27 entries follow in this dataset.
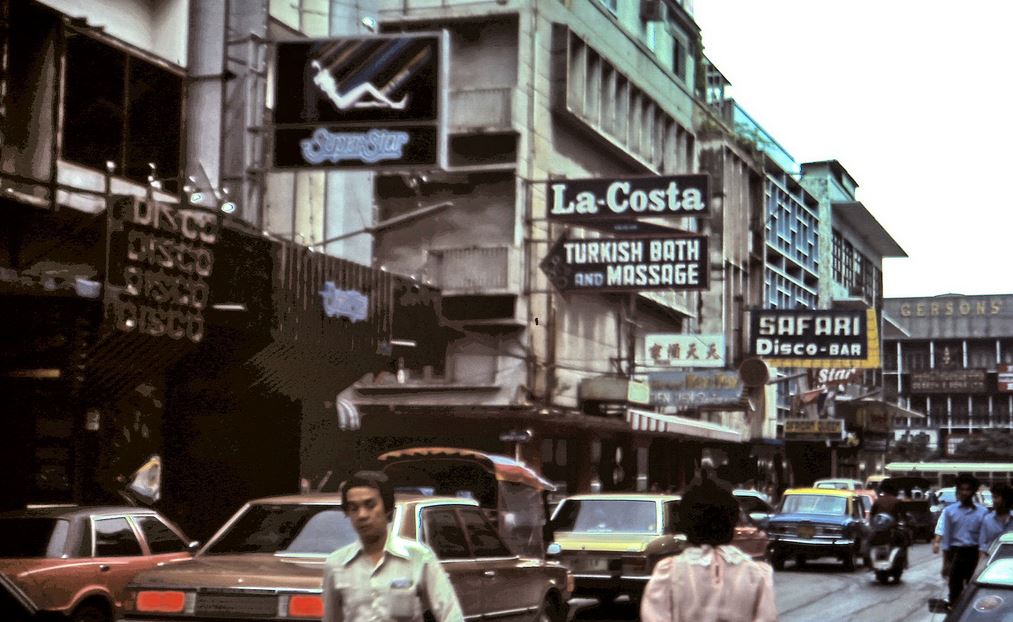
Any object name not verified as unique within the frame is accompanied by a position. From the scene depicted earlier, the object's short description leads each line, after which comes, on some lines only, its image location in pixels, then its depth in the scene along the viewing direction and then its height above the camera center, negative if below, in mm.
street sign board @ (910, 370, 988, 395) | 124188 +3307
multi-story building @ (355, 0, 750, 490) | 37938 +4130
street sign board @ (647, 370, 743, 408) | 40375 +836
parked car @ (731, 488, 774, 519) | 29981 -1588
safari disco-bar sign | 45719 +2466
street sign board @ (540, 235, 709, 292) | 33406 +3266
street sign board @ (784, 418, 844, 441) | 62531 -278
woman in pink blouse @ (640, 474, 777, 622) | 5777 -565
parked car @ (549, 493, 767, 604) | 17875 -1344
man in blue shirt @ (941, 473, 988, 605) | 16172 -1128
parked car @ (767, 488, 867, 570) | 30141 -2106
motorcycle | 27047 -2187
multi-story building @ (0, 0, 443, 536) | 17656 +1707
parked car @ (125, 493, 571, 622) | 9445 -972
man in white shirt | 5715 -572
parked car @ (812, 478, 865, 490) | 43559 -1677
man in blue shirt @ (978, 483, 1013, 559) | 15516 -901
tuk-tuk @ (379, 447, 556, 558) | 21922 -929
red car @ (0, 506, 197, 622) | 12453 -1183
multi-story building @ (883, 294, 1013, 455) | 131000 +5904
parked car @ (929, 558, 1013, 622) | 8438 -924
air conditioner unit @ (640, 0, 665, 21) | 48031 +12290
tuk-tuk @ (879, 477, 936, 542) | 45688 -2600
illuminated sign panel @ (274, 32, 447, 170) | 19250 +3774
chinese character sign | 40031 +1803
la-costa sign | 31250 +4457
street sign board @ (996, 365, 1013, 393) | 125000 +3706
